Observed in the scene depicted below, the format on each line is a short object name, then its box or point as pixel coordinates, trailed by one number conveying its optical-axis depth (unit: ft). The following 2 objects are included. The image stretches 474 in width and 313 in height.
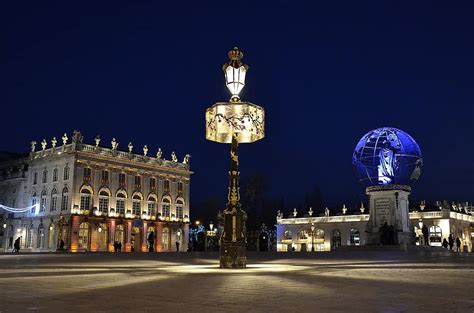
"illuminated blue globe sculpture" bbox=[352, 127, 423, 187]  136.36
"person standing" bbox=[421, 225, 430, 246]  151.74
